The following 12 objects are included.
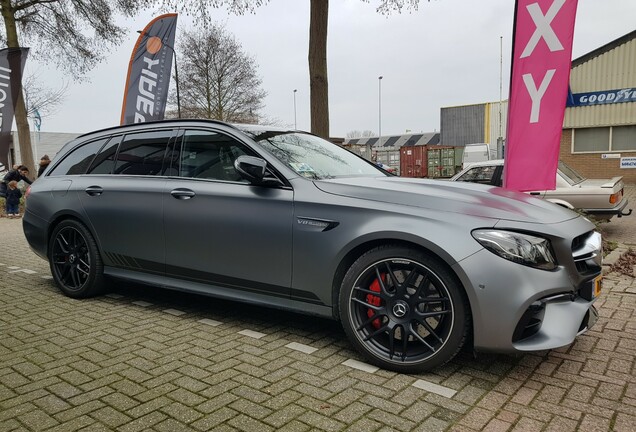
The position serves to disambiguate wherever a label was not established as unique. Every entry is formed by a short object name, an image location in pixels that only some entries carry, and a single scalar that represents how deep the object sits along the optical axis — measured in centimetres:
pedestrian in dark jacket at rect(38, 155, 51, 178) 1236
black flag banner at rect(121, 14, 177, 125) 1189
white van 2648
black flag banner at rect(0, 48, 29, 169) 1454
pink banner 551
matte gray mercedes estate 274
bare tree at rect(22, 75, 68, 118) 3048
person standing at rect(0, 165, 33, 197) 1429
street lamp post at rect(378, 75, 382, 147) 5919
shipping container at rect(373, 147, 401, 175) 3198
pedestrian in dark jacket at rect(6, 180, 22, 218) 1448
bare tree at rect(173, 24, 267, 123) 2892
